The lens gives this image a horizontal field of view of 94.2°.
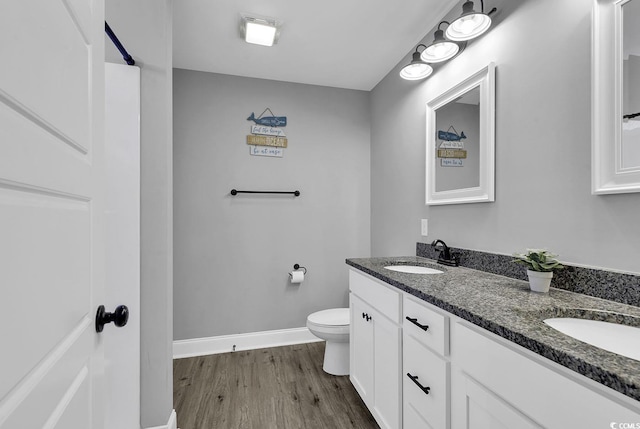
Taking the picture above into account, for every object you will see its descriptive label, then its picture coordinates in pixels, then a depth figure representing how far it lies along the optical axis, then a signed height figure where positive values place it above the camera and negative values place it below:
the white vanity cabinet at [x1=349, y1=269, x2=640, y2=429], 0.63 -0.49
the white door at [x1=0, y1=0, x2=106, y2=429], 0.40 +0.00
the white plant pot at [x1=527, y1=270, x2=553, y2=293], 1.17 -0.26
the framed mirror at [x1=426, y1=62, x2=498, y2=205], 1.60 +0.44
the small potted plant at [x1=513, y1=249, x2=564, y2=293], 1.17 -0.21
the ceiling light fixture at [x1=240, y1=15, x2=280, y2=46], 1.97 +1.27
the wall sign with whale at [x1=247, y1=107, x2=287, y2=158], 2.74 +0.73
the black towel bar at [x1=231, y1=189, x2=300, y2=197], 2.65 +0.20
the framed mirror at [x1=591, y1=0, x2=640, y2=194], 1.01 +0.41
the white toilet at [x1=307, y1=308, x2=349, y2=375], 2.16 -0.91
